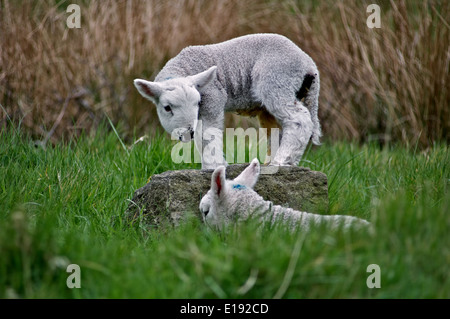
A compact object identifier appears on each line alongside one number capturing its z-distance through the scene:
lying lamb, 7.20
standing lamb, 8.34
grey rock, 8.16
